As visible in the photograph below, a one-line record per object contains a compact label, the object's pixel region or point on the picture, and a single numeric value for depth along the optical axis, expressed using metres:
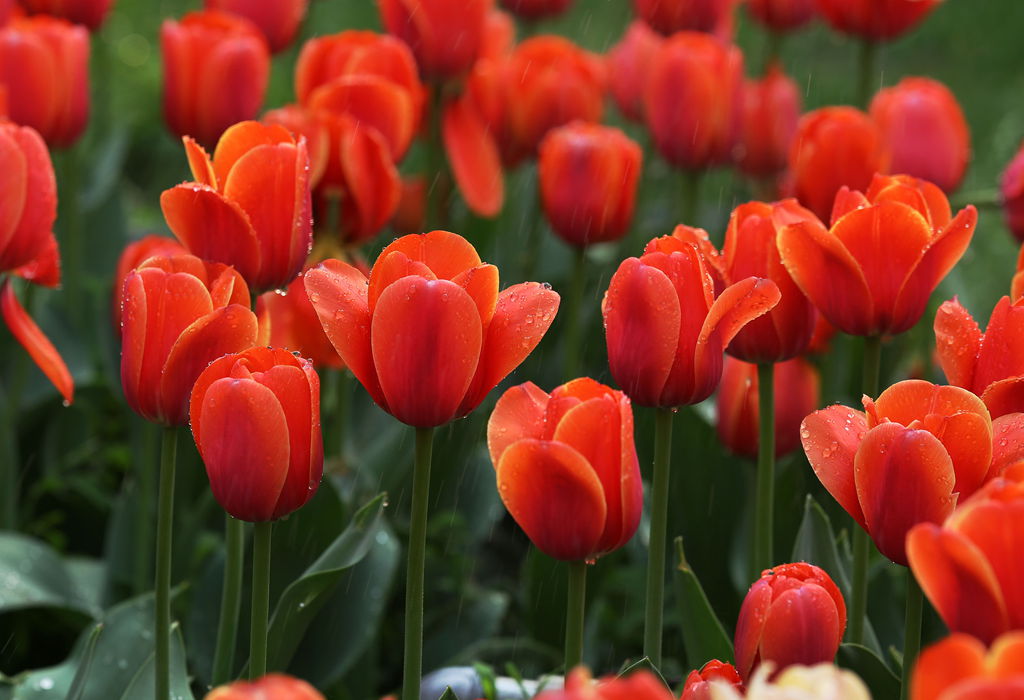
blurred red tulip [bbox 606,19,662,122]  3.03
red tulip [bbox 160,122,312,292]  2.10
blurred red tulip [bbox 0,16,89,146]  2.42
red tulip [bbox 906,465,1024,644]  1.86
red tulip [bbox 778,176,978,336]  2.06
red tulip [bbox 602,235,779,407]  2.01
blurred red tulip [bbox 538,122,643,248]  2.40
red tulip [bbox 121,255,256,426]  2.02
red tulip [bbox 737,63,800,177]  2.93
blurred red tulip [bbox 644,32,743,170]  2.59
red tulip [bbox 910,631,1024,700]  1.80
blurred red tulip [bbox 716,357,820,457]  2.22
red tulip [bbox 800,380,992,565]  1.94
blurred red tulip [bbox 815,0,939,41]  2.63
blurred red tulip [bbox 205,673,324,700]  1.80
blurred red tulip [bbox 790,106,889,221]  2.36
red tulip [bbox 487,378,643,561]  1.96
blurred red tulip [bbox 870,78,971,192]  2.48
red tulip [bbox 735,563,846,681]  1.96
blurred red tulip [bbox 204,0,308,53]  2.72
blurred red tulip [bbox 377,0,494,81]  2.49
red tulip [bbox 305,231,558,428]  1.97
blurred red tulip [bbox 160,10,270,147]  2.43
